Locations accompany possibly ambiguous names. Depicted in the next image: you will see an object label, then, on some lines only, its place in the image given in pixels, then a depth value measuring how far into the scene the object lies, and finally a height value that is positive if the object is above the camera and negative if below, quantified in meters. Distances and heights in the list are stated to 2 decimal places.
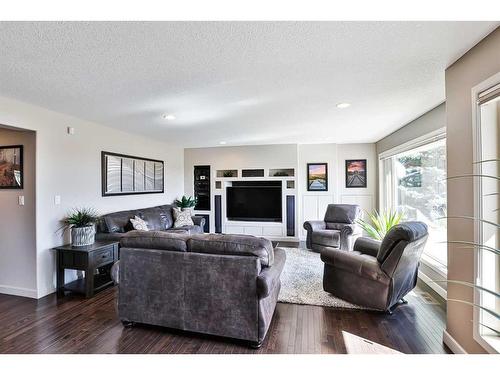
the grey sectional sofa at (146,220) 3.94 -0.61
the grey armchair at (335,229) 4.78 -0.87
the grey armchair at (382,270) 2.50 -0.90
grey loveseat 2.07 -0.81
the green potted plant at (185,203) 6.35 -0.38
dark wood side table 3.13 -0.94
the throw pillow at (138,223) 4.18 -0.59
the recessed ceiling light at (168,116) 3.54 +1.04
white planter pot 3.34 -0.62
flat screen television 6.46 -0.42
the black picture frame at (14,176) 3.21 +0.21
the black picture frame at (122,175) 4.20 +0.27
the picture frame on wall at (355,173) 6.34 +0.32
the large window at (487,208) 1.73 -0.17
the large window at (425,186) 3.38 -0.02
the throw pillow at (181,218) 5.40 -0.66
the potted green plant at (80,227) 3.34 -0.52
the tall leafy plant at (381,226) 3.98 -0.67
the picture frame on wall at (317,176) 6.37 +0.25
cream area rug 2.95 -1.33
